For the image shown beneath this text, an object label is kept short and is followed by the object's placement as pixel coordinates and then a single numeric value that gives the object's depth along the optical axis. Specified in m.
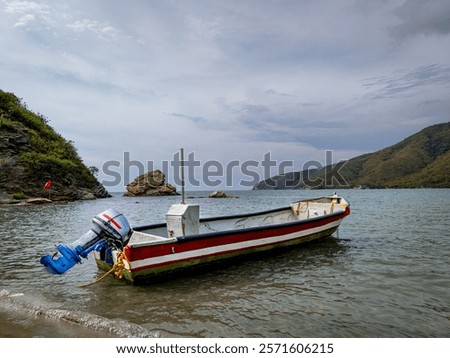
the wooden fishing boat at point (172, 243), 8.27
